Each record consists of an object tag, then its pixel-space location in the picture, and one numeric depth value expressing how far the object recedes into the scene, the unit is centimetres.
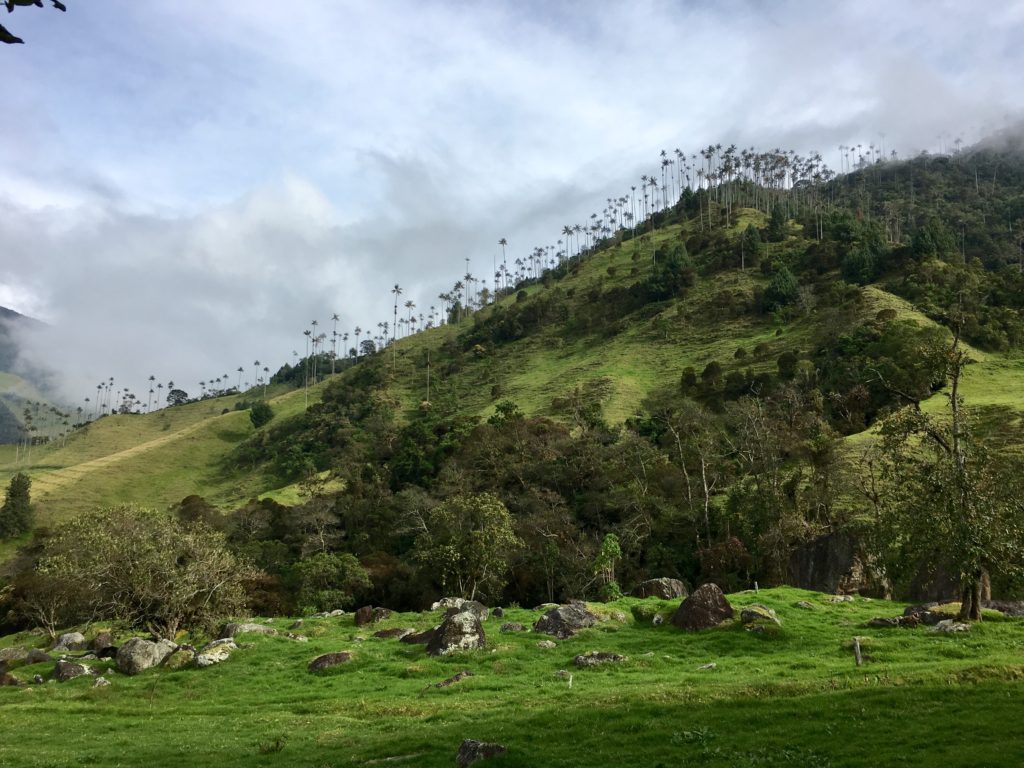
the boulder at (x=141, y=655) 3734
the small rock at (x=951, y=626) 2881
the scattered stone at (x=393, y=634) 4017
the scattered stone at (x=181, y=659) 3706
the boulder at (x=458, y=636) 3422
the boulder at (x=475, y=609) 4199
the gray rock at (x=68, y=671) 3719
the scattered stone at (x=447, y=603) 4791
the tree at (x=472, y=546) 5575
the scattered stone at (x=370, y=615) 4625
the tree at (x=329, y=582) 6016
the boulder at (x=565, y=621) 3600
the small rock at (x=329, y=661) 3425
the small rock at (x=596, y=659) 3027
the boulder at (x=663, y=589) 4828
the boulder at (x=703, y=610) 3394
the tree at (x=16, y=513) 11419
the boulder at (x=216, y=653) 3666
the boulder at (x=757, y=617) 3241
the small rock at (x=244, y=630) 4212
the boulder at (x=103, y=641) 4398
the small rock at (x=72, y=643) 4941
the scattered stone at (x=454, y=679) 2906
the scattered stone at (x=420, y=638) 3678
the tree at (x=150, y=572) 4234
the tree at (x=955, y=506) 2850
